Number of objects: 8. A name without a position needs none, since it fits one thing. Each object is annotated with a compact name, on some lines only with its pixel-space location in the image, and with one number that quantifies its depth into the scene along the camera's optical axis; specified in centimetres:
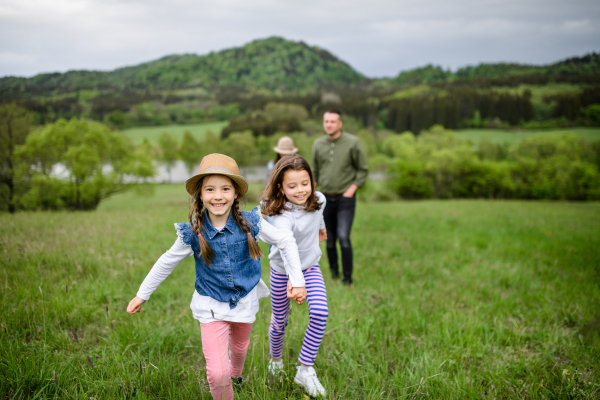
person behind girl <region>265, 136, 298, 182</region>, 580
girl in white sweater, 269
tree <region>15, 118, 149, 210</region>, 1453
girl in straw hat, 214
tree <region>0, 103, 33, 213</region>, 1012
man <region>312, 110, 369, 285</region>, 506
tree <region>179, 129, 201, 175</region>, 5997
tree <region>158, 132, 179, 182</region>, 5938
